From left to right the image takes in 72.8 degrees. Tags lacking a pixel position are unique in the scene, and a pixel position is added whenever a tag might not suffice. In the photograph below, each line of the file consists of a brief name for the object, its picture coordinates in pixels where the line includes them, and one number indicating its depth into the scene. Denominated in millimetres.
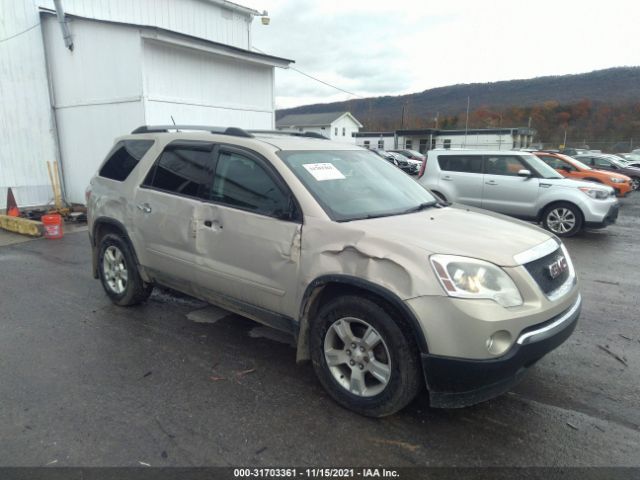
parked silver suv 8852
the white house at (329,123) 60194
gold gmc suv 2500
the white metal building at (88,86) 9938
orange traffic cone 9891
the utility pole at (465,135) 51688
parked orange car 12922
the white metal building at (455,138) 50375
